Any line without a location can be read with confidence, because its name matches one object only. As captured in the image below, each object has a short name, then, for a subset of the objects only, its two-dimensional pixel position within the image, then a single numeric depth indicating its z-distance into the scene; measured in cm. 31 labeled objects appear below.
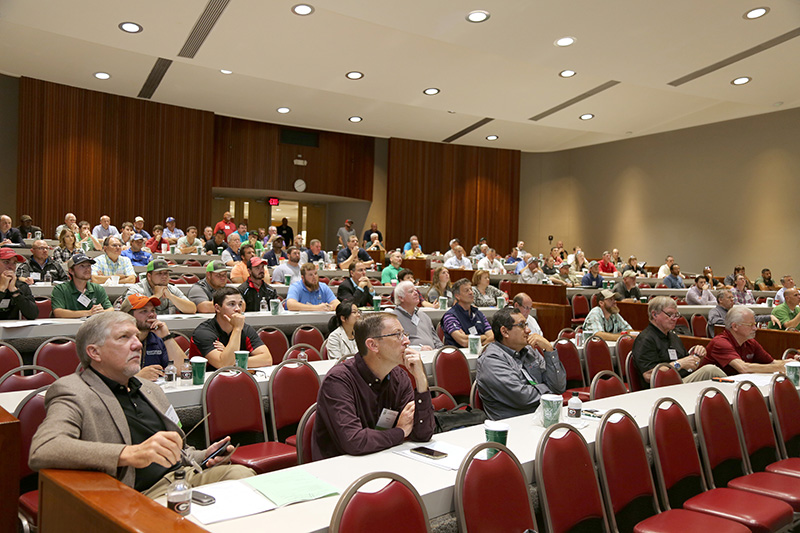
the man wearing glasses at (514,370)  392
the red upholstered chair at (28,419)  270
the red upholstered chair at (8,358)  381
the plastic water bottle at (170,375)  367
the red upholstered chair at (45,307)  614
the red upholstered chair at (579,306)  1022
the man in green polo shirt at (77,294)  555
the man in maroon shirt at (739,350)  498
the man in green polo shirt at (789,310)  787
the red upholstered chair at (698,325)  887
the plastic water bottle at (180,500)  192
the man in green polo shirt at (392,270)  990
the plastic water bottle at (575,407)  326
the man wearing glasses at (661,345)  502
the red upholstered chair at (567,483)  246
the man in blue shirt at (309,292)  714
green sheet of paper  210
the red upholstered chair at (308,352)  482
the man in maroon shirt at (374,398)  265
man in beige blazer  201
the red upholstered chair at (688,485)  290
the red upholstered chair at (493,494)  220
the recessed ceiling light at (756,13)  741
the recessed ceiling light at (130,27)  855
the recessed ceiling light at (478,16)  753
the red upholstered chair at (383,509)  184
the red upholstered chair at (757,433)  362
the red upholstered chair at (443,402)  375
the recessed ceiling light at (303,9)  835
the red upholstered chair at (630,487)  274
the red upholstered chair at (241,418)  340
